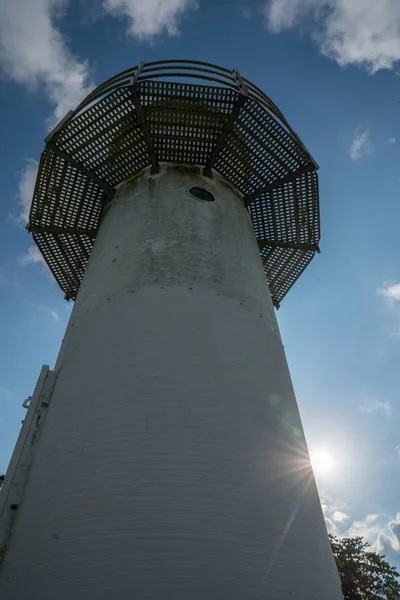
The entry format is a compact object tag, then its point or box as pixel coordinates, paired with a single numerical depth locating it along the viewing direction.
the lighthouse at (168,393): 3.76
